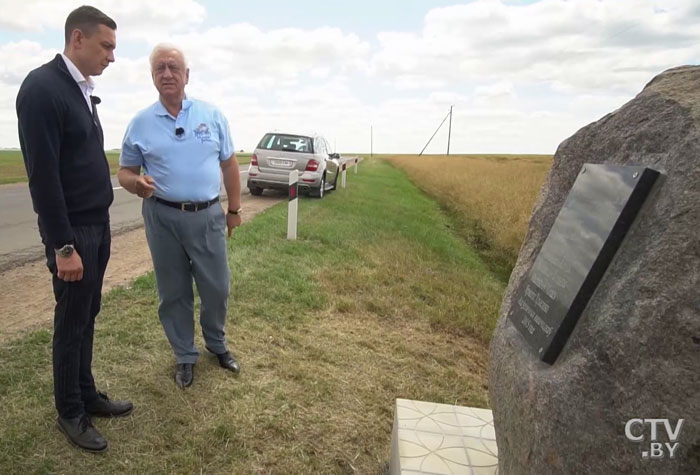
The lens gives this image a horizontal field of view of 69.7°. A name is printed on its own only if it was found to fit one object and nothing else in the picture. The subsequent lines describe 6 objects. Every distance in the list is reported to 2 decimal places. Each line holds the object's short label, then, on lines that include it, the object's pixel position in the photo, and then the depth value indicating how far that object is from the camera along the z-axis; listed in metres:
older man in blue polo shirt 2.62
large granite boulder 1.24
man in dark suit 1.95
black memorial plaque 1.50
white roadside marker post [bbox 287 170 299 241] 6.44
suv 11.19
